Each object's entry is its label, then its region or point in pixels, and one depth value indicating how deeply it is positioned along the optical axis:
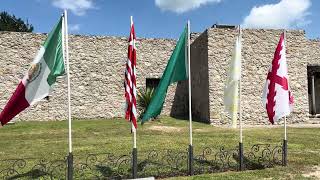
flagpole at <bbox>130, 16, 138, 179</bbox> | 4.69
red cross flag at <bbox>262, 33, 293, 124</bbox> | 5.36
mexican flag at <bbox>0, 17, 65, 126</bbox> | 4.09
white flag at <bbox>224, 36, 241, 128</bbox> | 5.42
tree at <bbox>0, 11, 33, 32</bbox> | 23.31
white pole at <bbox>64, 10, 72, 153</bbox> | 4.40
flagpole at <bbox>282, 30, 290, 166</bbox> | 5.49
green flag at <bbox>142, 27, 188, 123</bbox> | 4.86
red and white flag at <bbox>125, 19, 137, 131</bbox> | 4.73
